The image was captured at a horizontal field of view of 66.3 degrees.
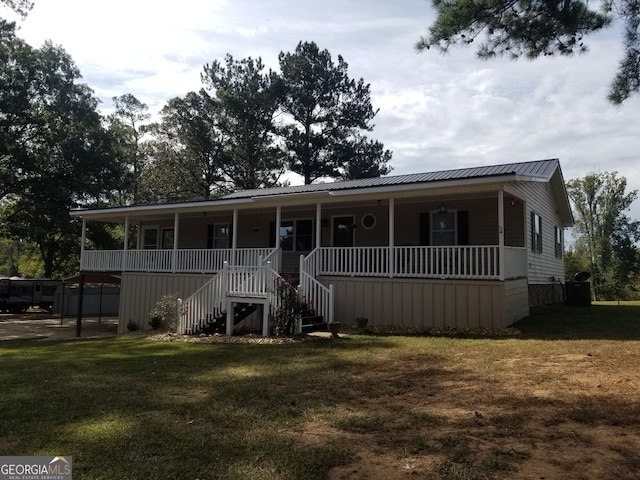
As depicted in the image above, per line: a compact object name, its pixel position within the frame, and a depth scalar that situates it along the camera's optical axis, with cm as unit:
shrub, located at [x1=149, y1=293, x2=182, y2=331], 1306
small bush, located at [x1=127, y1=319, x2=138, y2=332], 1574
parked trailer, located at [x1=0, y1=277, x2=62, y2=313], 2644
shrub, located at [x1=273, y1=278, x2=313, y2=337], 1070
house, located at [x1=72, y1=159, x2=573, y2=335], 1116
